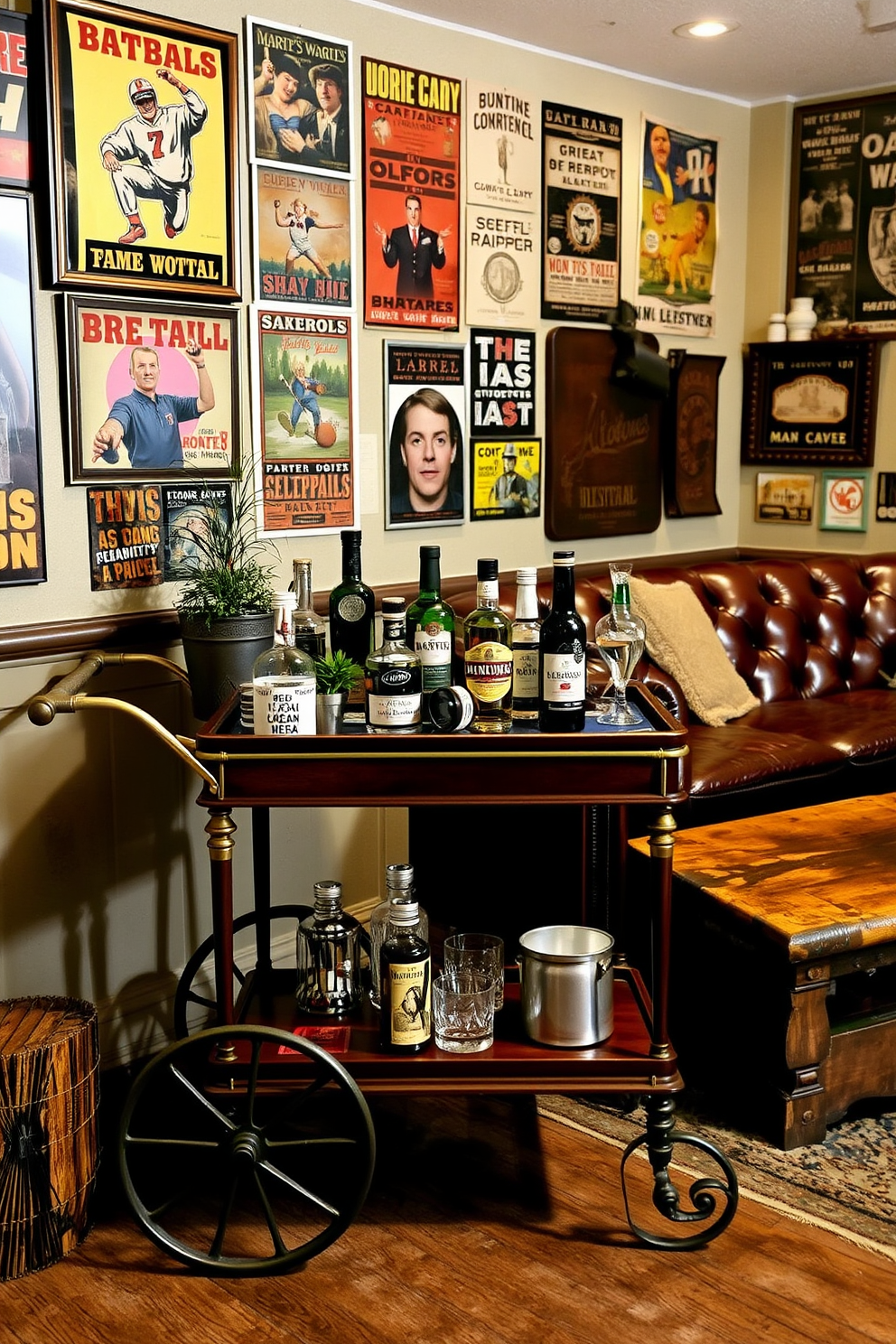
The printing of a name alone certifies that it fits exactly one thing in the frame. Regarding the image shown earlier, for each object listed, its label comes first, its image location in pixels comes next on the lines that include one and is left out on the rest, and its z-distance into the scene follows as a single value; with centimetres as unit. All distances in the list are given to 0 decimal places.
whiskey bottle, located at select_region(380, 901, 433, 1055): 241
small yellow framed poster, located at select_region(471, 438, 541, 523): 415
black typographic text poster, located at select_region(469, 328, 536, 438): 411
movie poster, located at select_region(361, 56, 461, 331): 370
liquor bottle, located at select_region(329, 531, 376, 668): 278
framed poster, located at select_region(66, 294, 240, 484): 305
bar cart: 230
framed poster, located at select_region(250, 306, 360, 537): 350
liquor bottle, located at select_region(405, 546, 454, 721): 250
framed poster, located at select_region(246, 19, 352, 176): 337
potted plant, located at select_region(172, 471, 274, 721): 294
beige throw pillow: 409
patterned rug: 248
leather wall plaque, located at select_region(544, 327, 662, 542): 438
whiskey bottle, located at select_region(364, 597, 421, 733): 236
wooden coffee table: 267
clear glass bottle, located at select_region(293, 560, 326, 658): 265
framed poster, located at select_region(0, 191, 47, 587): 285
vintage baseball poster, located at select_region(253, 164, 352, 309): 343
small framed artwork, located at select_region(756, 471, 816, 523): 509
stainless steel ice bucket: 243
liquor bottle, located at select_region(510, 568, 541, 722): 251
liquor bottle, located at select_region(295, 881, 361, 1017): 257
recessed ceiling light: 397
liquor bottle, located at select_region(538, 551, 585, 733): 236
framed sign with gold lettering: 491
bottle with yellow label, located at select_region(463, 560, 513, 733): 240
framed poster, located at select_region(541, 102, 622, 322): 425
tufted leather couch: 368
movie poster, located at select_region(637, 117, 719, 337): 461
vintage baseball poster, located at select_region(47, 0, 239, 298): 292
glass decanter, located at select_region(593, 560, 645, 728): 249
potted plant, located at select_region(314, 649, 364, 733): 242
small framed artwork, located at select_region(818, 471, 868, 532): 498
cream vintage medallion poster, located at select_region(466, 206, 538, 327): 405
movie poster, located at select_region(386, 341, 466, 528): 387
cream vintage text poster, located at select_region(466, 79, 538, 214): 398
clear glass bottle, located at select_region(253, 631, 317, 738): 231
